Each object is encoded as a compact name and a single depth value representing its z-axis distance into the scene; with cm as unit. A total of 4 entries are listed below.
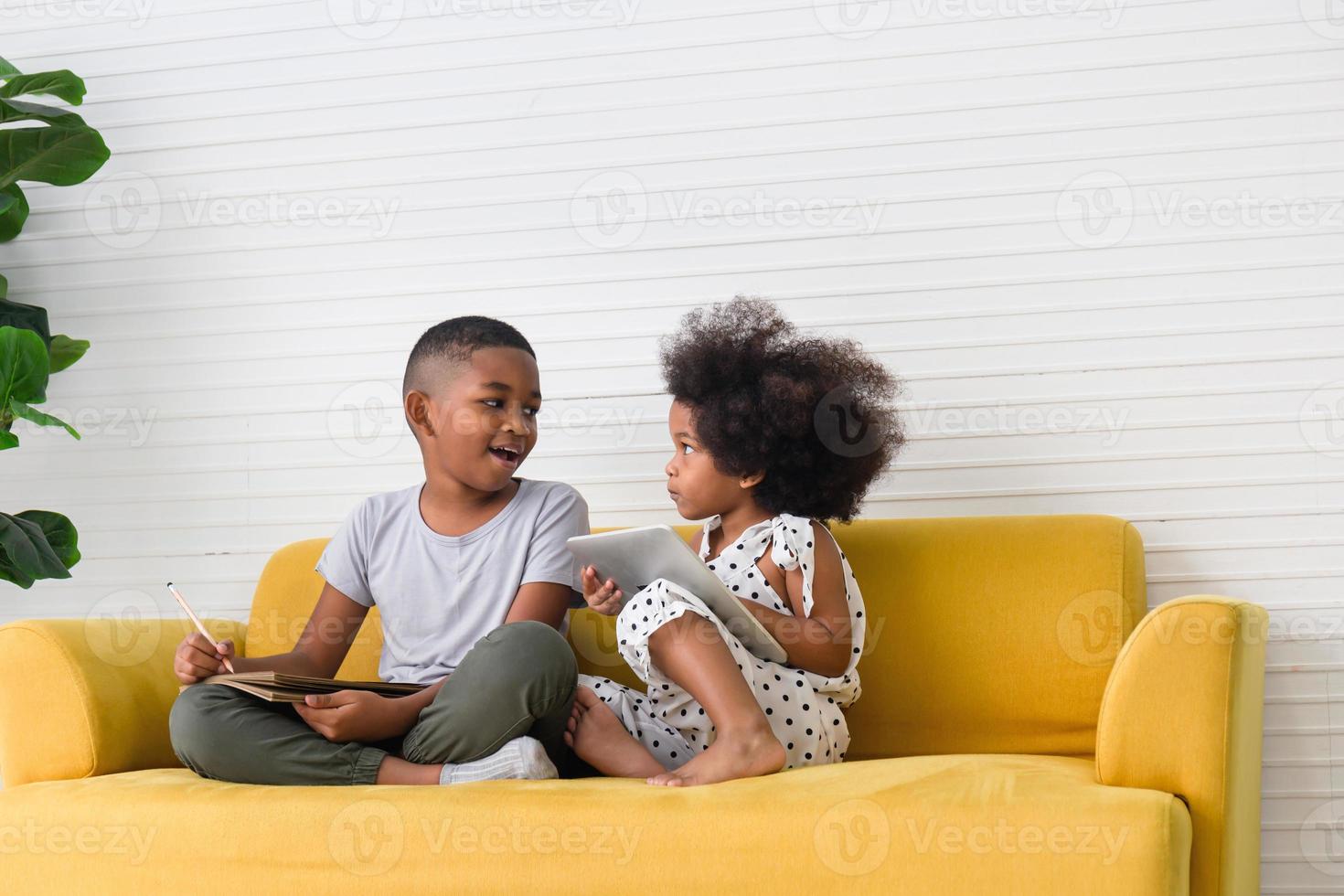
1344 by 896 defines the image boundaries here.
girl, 390
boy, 391
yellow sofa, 367
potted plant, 439
